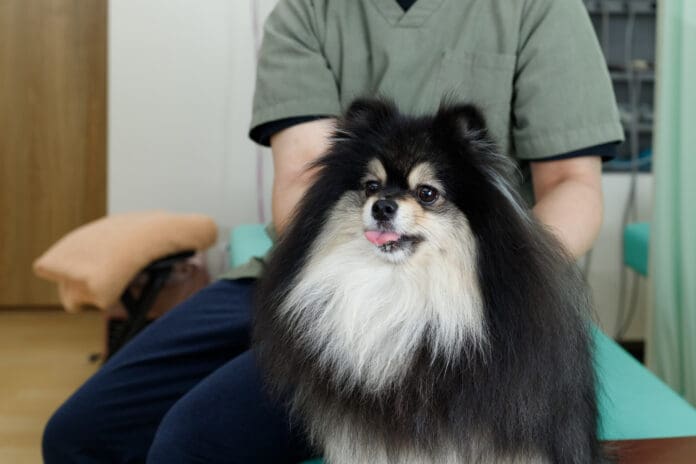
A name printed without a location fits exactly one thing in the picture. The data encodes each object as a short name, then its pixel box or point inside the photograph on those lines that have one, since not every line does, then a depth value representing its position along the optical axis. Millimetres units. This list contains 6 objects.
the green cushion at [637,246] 2449
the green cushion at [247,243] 2209
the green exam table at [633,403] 1262
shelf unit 2854
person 1441
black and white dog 987
